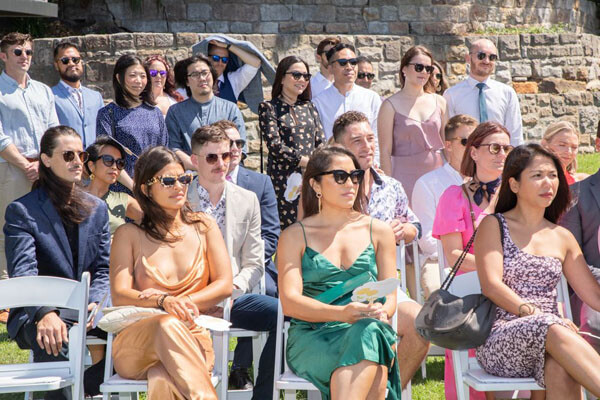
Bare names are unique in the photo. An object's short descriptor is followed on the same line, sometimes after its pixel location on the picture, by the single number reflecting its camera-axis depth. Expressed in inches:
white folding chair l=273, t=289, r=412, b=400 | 163.5
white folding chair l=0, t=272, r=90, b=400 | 164.2
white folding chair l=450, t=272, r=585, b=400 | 161.6
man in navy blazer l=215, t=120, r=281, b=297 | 228.2
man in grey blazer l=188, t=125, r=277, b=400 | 210.2
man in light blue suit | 301.6
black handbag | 166.6
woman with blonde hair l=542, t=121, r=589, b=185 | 235.9
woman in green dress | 158.4
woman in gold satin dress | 161.5
